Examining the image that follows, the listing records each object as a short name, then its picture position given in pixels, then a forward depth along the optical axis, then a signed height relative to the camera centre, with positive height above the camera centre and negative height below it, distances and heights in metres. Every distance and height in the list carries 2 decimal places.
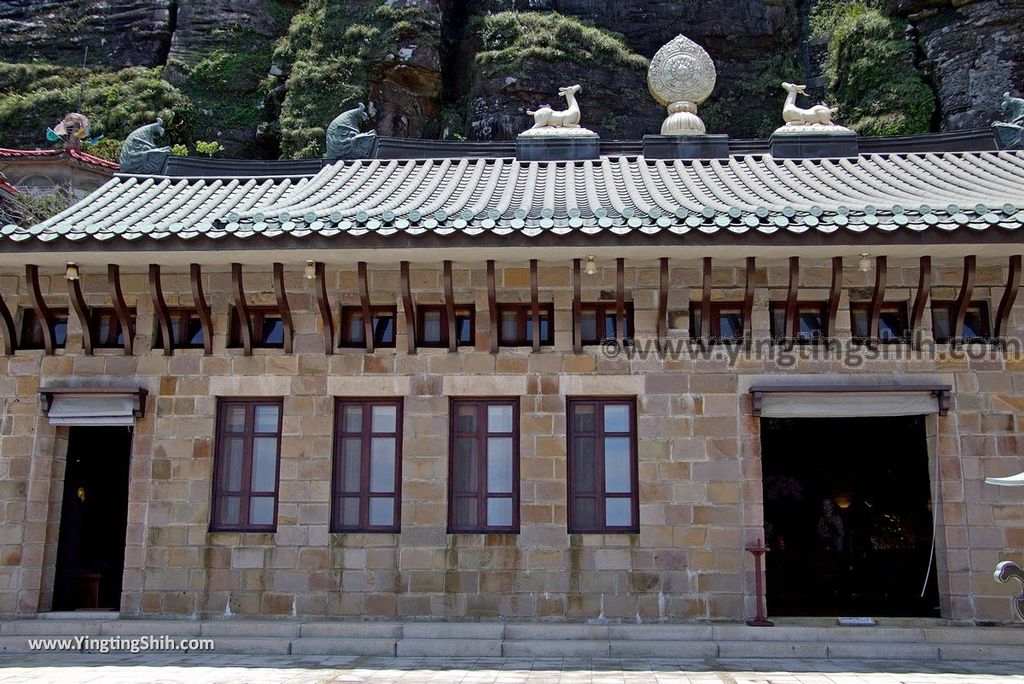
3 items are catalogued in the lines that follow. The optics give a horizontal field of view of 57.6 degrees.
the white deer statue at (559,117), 15.14 +6.08
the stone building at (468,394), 10.54 +1.15
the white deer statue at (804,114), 15.00 +6.09
